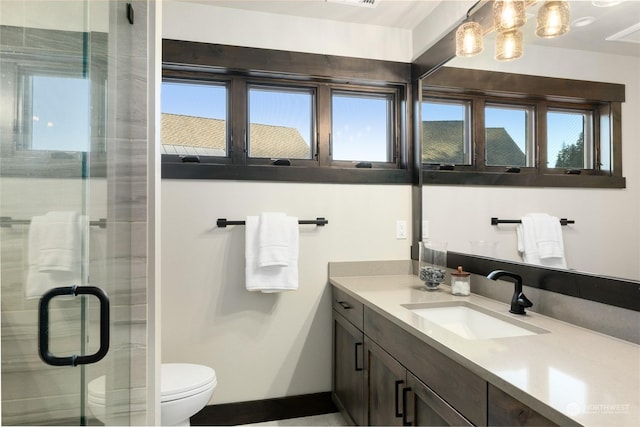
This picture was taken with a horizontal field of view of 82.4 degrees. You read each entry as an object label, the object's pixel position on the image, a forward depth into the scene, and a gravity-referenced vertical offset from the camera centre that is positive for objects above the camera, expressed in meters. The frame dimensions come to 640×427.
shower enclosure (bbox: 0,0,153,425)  0.77 +0.03
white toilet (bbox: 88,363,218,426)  1.58 -0.76
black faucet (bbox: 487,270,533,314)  1.41 -0.30
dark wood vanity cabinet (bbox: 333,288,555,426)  0.95 -0.57
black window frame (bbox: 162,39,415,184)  2.13 +0.84
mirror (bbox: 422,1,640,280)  1.13 +0.12
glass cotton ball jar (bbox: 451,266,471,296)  1.77 -0.31
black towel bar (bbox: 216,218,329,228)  2.14 -0.01
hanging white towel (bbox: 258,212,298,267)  2.08 -0.11
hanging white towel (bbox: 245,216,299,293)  2.09 -0.29
